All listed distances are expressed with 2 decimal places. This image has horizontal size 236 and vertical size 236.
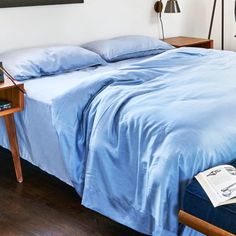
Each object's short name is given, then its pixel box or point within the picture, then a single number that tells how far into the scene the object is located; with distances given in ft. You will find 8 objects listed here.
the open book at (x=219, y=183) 4.25
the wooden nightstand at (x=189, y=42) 11.90
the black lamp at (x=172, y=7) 11.83
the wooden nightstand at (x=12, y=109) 7.17
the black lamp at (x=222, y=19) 13.88
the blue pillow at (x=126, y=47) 9.72
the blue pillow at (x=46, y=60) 8.06
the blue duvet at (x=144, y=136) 5.03
